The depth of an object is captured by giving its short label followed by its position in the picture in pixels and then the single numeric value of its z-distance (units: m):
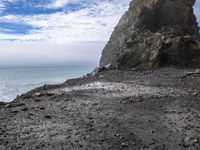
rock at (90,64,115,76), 14.74
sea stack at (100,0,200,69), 14.91
